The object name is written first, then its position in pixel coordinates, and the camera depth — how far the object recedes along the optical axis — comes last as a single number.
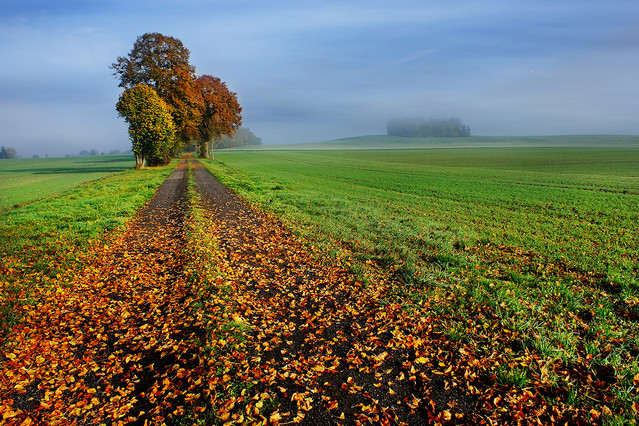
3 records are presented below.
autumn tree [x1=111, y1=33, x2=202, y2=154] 45.97
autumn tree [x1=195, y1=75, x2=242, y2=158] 57.62
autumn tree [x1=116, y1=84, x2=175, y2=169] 40.25
